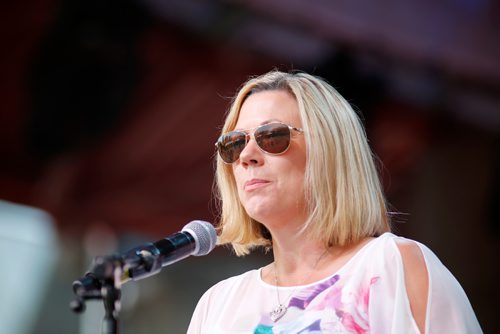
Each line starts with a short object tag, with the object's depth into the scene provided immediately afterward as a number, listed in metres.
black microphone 3.65
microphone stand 3.65
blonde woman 3.81
